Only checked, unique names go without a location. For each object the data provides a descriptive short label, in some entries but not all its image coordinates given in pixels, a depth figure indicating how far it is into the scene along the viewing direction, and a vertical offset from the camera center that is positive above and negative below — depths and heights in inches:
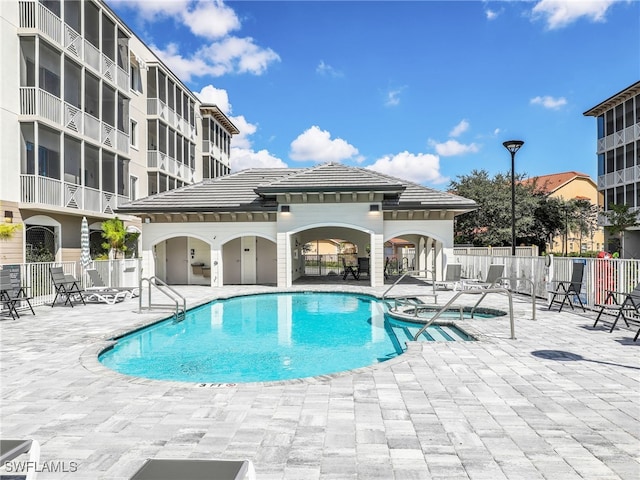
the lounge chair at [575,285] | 462.3 -46.9
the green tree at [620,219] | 1234.9 +67.5
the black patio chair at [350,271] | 922.7 -58.2
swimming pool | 302.4 -87.4
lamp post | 593.3 +137.2
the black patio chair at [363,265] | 930.1 -43.6
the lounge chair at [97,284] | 559.8 -48.3
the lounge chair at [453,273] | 659.4 -45.6
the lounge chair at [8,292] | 430.0 -44.9
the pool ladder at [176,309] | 465.1 -70.0
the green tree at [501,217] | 1342.3 +85.6
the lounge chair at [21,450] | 96.5 -47.2
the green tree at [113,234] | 783.1 +26.5
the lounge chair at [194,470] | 85.4 -46.0
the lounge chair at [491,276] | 611.9 -48.4
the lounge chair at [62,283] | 522.6 -42.5
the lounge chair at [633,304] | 324.5 -49.7
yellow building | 2017.7 +261.4
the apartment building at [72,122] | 642.8 +236.4
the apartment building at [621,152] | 1282.0 +289.2
